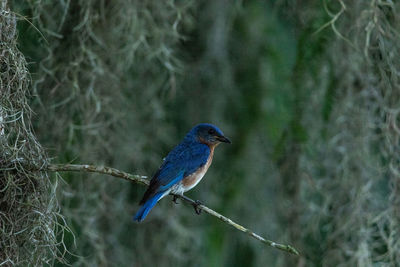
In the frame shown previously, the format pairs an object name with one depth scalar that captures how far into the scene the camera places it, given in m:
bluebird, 7.36
